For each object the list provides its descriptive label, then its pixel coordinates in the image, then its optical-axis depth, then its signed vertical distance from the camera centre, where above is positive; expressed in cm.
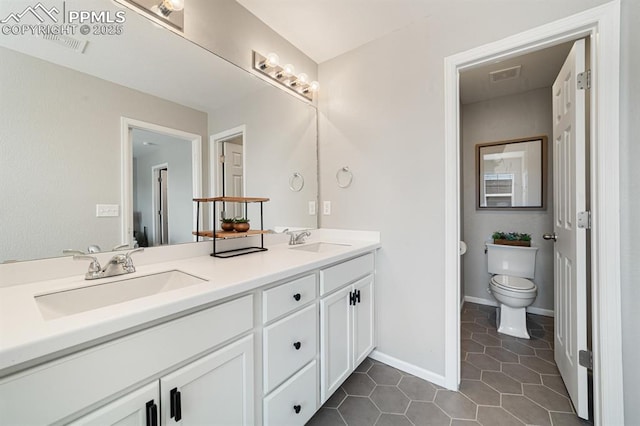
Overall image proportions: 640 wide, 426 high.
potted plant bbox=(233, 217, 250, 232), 161 -8
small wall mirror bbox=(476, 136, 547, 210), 268 +41
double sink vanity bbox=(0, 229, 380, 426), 59 -40
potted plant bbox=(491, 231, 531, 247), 264 -29
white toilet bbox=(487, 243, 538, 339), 223 -67
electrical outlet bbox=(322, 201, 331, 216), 223 +4
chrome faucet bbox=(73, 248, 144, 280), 101 -21
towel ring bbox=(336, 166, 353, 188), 208 +29
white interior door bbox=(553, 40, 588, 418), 138 -12
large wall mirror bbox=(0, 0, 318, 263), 92 +35
